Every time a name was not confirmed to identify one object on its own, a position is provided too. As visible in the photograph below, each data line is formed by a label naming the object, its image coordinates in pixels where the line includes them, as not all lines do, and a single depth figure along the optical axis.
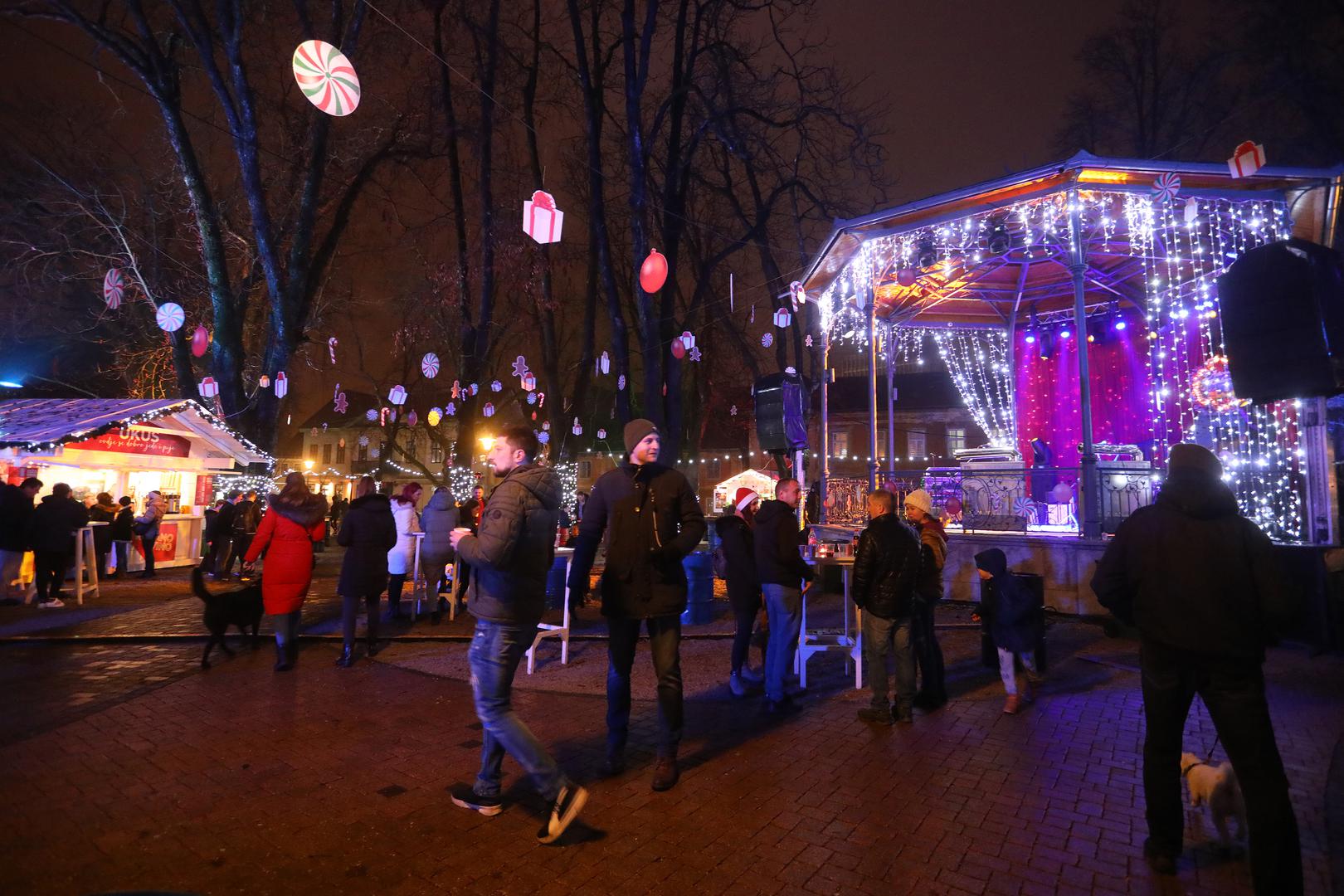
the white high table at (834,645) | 6.24
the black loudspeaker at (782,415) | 10.61
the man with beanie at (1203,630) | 2.83
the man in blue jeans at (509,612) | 3.40
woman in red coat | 6.60
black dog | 7.05
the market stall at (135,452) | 12.24
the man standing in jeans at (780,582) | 5.43
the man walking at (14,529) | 10.22
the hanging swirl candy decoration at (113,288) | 13.17
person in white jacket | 9.80
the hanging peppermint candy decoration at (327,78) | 7.10
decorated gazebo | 9.54
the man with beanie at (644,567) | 4.05
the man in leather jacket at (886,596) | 5.18
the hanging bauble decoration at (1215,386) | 10.68
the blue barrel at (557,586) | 9.45
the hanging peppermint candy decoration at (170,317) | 13.64
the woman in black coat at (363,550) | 7.14
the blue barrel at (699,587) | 9.59
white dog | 3.29
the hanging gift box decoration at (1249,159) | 8.61
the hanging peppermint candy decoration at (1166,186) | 9.59
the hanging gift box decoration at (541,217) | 9.50
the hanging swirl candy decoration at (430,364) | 19.17
